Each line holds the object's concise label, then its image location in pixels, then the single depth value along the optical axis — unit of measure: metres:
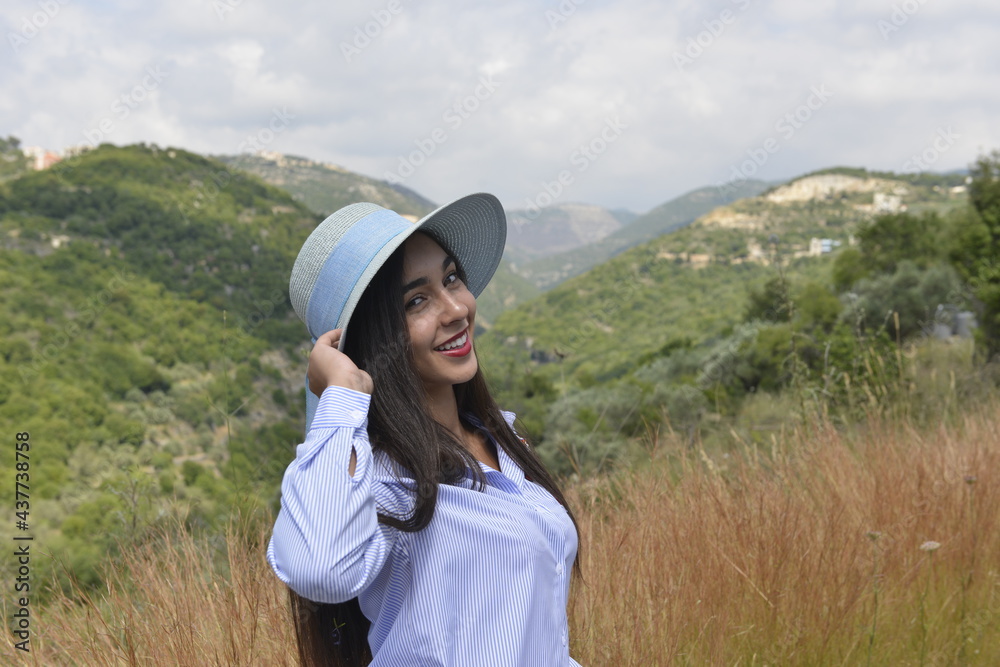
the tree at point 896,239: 20.94
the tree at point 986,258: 9.92
